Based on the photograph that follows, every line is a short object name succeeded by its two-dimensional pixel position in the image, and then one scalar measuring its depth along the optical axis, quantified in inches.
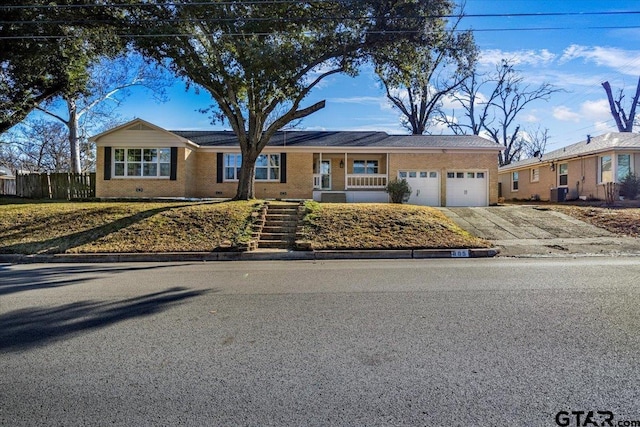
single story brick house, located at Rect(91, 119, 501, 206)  858.1
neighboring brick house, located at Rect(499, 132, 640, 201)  833.5
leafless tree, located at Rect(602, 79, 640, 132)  1463.6
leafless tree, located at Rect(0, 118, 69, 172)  1662.2
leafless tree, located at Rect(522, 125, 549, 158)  1934.9
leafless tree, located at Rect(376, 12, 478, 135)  589.6
